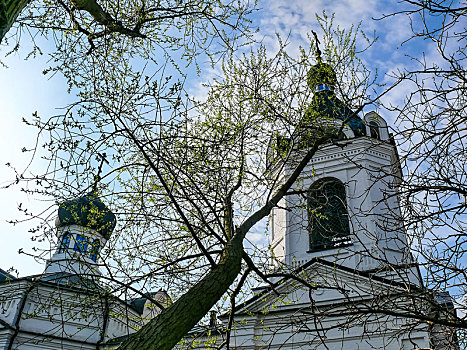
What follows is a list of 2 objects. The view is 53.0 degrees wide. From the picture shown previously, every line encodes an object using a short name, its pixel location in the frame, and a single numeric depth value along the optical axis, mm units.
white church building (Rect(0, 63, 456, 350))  4344
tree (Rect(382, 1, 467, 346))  3691
